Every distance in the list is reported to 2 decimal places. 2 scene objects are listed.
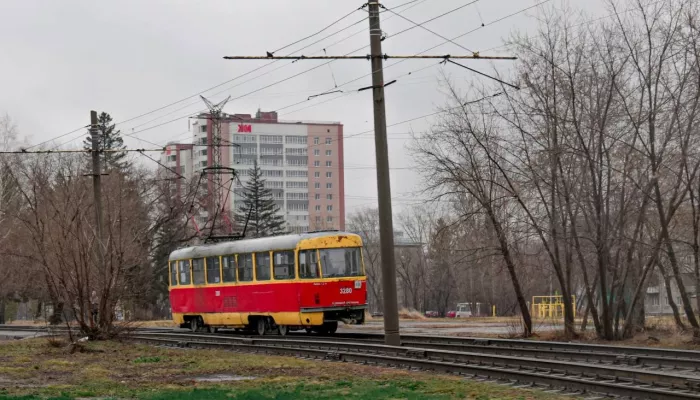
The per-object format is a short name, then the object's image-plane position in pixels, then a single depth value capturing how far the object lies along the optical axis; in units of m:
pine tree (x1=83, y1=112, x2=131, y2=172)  81.88
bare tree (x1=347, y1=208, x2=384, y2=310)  100.41
